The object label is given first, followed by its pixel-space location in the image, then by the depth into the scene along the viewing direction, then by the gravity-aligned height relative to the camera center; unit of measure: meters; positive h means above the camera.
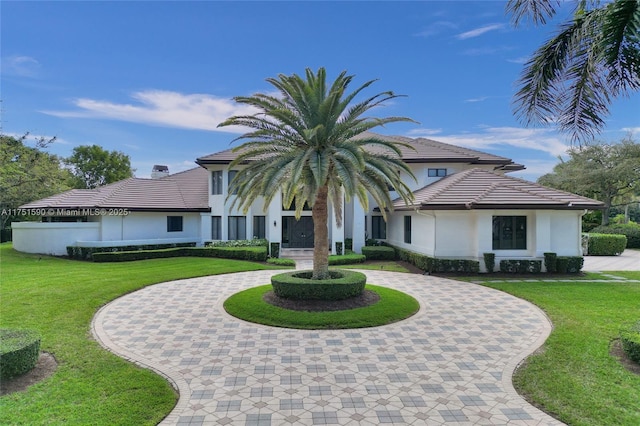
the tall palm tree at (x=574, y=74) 8.67 +4.04
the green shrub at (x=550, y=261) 17.81 -2.05
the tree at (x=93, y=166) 47.91 +7.28
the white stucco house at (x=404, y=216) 18.16 +0.25
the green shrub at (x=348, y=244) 25.73 -1.80
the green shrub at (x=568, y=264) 17.80 -2.19
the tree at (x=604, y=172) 33.62 +4.95
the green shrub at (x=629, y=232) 30.78 -0.93
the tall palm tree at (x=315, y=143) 11.76 +2.81
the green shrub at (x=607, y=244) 26.50 -1.74
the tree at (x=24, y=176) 28.69 +3.63
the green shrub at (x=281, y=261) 21.16 -2.62
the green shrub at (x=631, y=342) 7.16 -2.52
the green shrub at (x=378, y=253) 23.39 -2.23
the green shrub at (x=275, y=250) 23.86 -2.12
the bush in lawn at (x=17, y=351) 6.27 -2.48
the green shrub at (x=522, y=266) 17.94 -2.33
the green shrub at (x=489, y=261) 17.89 -2.08
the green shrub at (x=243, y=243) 24.70 -1.73
